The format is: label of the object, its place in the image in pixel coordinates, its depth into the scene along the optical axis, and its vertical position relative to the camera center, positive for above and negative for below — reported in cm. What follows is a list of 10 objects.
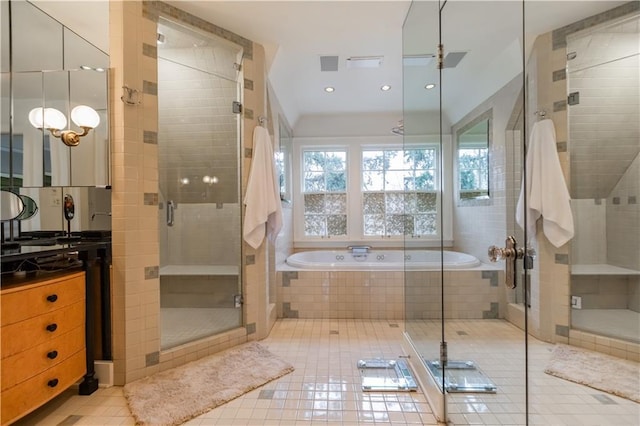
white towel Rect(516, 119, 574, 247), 129 +10
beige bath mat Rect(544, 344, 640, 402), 116 -67
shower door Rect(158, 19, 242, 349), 228 +27
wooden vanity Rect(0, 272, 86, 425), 138 -65
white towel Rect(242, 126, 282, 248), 249 +16
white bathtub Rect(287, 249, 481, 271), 218 -56
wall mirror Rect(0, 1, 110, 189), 196 +72
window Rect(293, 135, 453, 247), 441 +33
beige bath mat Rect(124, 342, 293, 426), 164 -108
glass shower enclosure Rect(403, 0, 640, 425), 128 +0
